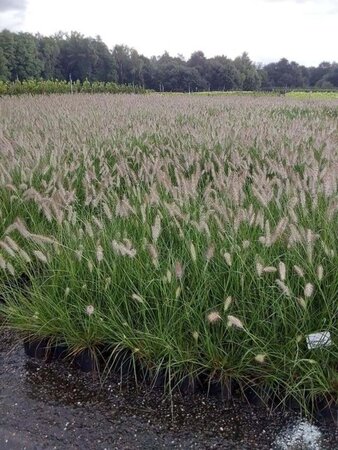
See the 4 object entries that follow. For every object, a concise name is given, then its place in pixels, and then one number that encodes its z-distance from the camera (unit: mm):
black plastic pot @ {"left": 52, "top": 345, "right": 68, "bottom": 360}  2734
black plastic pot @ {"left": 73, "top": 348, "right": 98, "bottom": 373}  2590
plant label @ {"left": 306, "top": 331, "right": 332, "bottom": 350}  2098
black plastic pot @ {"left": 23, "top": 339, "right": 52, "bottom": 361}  2744
